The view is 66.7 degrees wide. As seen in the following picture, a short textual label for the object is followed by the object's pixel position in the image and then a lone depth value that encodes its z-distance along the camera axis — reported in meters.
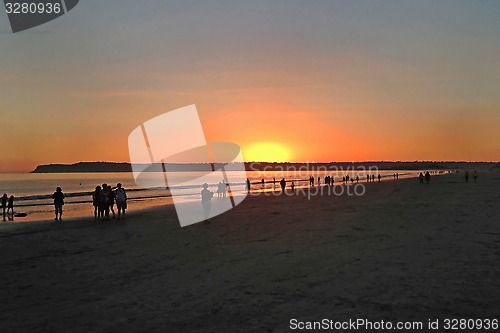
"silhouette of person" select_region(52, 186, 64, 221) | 23.80
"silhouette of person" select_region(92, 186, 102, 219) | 23.86
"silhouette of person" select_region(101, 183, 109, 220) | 23.62
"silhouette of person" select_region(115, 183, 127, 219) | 23.20
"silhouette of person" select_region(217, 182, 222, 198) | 40.63
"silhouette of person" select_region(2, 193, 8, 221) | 27.55
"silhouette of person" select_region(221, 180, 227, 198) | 41.12
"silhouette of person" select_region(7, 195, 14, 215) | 28.05
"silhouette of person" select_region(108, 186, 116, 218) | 24.23
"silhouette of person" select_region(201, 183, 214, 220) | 22.36
